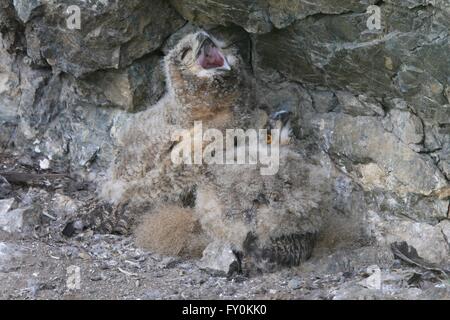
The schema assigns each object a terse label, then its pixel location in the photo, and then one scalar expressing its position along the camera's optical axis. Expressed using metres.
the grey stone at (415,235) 4.70
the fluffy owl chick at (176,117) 5.16
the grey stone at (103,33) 5.45
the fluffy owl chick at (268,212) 4.71
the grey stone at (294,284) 4.54
